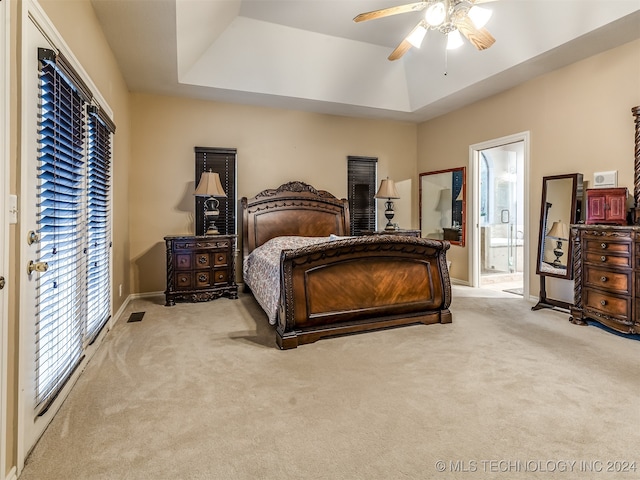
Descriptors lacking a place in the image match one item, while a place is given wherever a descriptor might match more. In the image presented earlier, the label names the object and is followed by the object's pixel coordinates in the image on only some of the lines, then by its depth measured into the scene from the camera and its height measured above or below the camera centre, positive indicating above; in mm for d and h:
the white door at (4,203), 1282 +133
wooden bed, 2773 -409
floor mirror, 3768 +183
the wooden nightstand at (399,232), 5355 +128
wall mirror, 5398 +598
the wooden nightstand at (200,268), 4125 -350
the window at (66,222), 1700 +99
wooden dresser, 2914 -308
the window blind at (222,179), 4820 +864
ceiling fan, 2543 +1703
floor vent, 3531 -821
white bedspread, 2990 -334
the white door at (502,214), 6414 +511
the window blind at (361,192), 5734 +810
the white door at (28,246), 1452 -35
